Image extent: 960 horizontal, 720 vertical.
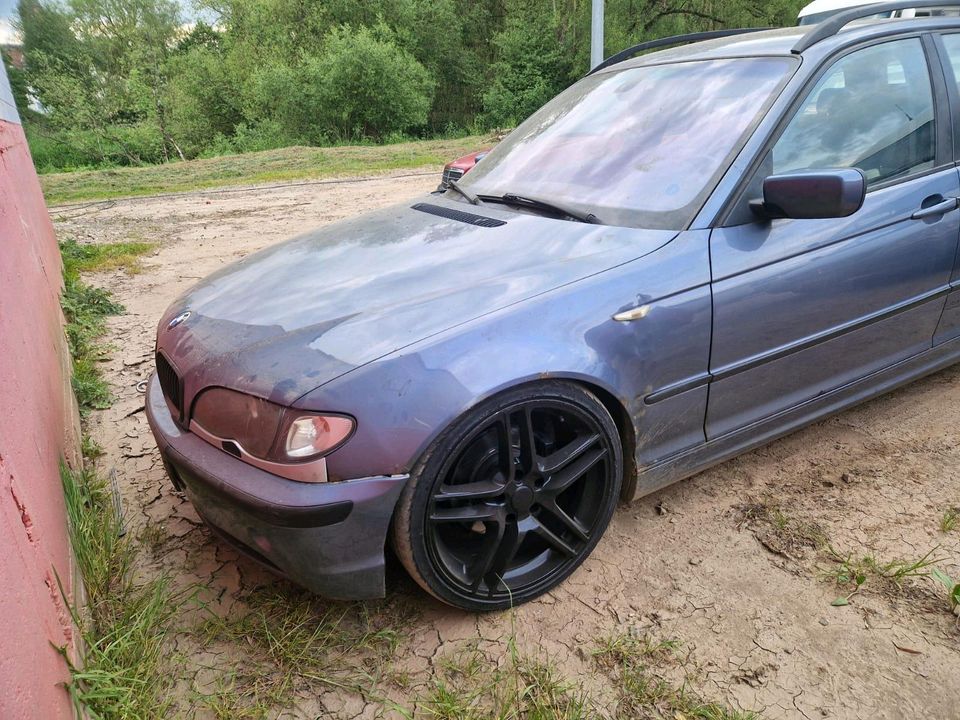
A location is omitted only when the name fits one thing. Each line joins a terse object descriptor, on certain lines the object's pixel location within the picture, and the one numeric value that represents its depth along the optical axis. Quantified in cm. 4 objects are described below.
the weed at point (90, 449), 306
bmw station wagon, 174
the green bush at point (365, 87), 2667
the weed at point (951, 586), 198
